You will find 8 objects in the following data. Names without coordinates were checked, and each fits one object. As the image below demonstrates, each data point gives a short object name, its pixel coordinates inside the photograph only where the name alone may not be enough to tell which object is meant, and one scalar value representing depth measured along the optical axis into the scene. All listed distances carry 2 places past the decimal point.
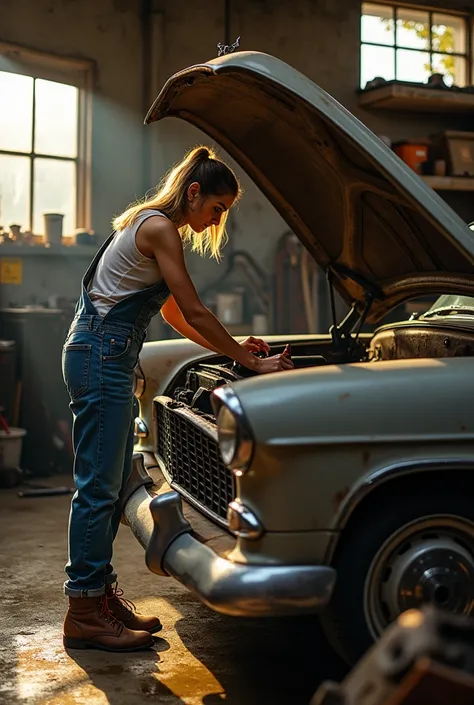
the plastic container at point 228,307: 7.13
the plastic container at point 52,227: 6.57
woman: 2.87
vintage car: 2.29
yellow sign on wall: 6.51
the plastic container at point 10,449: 5.96
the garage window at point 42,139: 6.55
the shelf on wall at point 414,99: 7.33
